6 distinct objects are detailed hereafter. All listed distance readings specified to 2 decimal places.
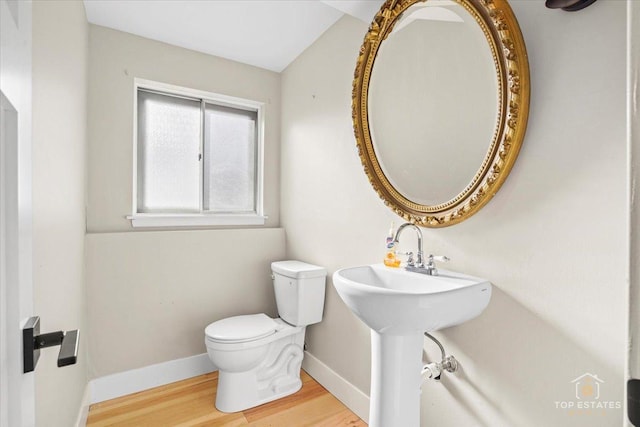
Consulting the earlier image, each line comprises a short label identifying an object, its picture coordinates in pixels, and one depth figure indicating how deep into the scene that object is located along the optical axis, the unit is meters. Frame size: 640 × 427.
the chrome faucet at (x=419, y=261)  1.29
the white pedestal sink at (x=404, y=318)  1.06
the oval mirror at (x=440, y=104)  1.10
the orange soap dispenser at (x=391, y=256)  1.46
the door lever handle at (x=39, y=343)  0.50
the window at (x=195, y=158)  2.25
